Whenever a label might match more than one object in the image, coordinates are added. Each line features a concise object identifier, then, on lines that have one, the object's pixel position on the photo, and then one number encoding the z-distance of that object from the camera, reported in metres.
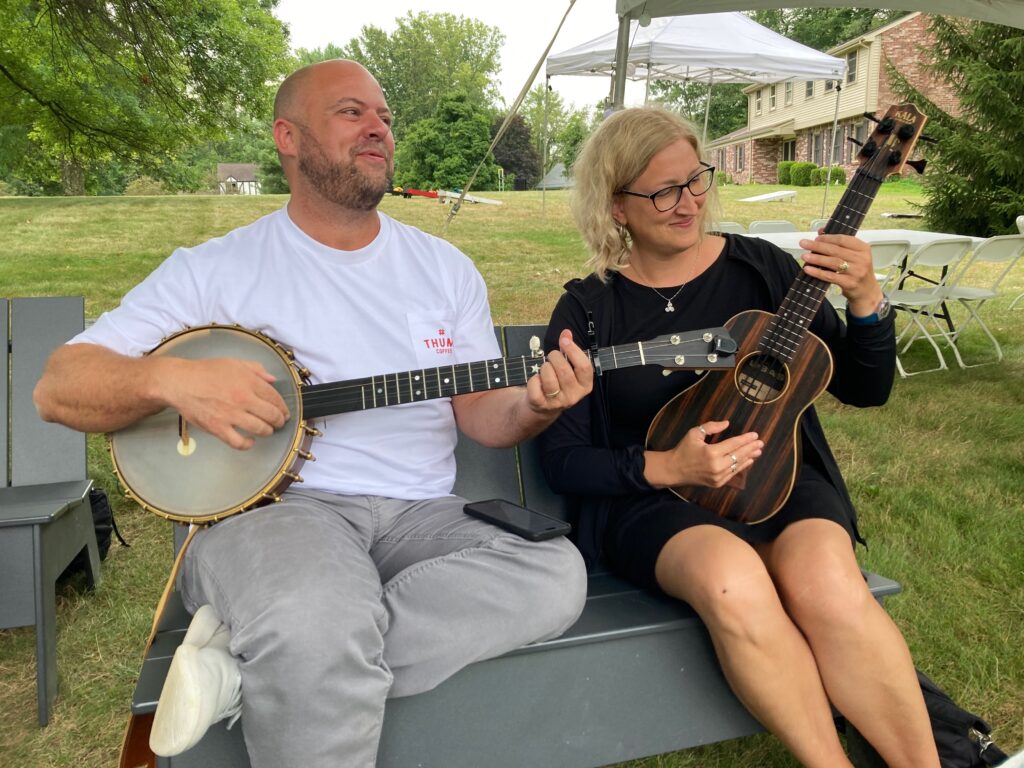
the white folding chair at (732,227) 7.63
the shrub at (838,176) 25.83
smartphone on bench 1.82
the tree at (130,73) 7.02
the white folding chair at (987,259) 5.99
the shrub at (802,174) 27.47
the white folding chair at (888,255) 5.58
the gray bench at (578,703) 1.71
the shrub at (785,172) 29.50
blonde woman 1.67
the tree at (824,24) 31.34
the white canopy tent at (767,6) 4.75
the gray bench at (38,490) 2.40
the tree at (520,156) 30.53
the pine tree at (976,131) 12.17
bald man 1.48
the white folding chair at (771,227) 8.28
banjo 1.86
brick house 26.22
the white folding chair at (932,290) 5.82
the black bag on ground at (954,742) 1.72
